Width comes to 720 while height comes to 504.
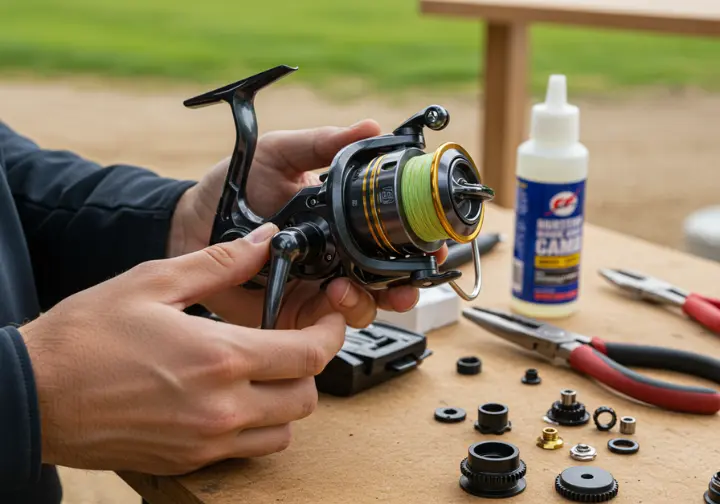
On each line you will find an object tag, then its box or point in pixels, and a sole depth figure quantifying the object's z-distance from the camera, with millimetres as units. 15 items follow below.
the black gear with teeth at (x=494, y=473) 817
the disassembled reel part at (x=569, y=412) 944
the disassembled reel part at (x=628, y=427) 922
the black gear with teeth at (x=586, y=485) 812
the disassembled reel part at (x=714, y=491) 793
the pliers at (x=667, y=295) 1157
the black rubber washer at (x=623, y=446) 887
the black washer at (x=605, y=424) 932
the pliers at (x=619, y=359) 956
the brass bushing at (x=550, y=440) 899
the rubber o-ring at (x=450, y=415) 950
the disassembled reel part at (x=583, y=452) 878
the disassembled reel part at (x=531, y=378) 1033
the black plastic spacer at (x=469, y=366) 1056
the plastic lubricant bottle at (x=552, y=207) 1176
